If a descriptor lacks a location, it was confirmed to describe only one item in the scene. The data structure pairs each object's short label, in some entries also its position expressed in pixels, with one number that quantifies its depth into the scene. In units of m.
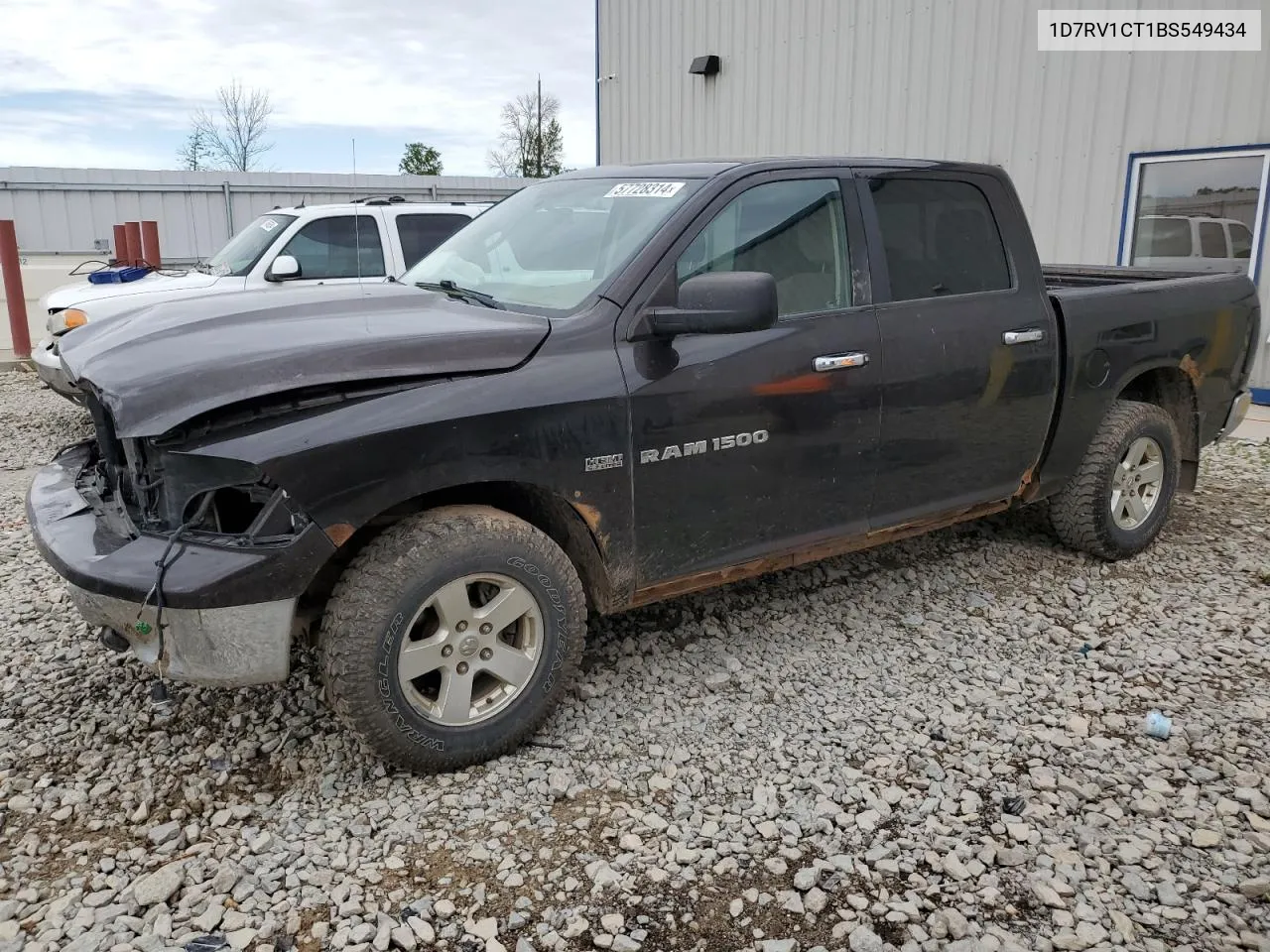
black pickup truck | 2.84
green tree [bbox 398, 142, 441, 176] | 47.25
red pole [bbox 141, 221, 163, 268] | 14.52
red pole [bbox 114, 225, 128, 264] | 15.84
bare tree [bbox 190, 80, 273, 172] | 31.80
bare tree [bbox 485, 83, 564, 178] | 46.81
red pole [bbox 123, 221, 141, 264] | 15.48
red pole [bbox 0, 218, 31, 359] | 11.68
